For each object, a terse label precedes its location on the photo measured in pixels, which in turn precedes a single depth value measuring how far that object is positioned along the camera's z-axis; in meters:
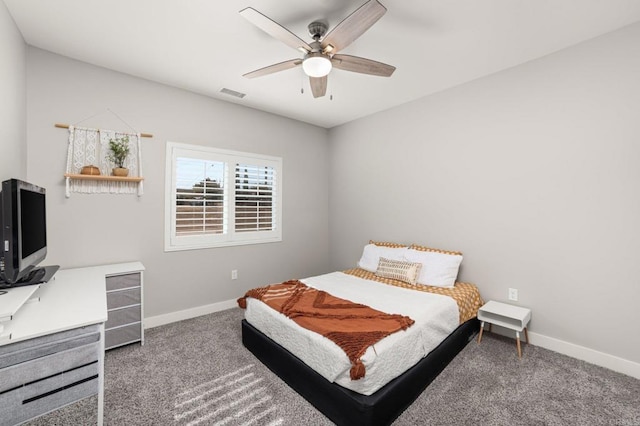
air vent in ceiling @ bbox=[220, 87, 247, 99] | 3.28
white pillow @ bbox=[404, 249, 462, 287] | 2.98
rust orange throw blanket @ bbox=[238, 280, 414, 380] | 1.72
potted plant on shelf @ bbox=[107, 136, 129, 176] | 2.76
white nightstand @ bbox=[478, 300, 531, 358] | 2.45
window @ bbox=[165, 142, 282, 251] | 3.24
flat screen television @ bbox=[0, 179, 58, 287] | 1.47
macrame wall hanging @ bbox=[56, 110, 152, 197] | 2.63
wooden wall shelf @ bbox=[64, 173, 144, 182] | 2.59
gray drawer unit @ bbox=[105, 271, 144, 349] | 2.50
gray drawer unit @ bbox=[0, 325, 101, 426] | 1.18
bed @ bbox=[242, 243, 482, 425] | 1.64
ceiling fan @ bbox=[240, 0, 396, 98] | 1.62
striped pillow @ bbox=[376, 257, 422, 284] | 3.07
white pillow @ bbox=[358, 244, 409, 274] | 3.44
